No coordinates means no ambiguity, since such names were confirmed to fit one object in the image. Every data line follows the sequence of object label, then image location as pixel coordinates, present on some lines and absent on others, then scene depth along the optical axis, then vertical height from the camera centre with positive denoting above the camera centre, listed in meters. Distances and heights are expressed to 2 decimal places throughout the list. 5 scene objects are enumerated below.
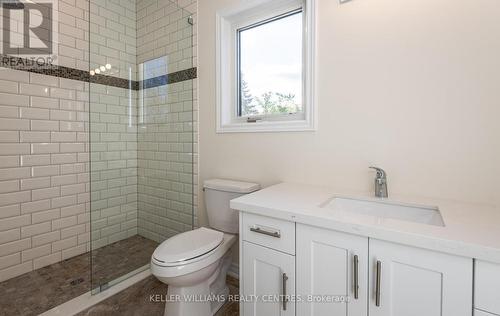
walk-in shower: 1.75 +0.08
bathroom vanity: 0.72 -0.37
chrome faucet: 1.21 -0.16
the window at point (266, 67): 1.61 +0.64
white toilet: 1.23 -0.57
